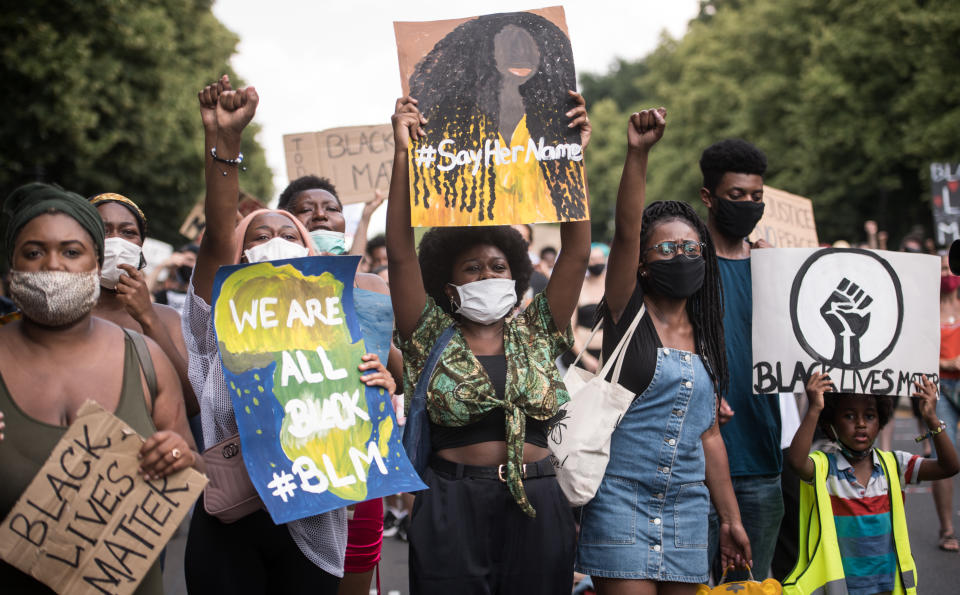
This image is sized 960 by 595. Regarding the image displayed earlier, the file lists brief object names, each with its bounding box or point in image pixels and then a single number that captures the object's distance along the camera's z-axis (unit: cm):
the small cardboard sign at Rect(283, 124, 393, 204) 704
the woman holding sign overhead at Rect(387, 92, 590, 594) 330
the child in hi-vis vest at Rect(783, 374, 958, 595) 400
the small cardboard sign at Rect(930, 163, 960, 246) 1252
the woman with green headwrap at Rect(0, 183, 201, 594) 261
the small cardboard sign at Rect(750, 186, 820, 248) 621
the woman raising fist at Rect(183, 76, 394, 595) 318
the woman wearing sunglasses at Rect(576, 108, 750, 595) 355
